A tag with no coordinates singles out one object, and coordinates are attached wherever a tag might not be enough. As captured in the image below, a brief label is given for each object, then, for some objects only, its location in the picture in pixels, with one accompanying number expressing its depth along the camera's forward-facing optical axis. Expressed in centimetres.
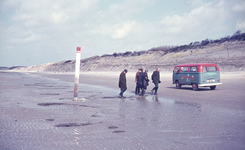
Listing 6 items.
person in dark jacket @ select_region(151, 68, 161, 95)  1663
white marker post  1283
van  1902
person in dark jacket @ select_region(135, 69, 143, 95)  1668
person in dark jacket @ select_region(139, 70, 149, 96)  1598
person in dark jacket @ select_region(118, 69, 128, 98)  1480
